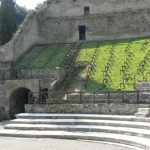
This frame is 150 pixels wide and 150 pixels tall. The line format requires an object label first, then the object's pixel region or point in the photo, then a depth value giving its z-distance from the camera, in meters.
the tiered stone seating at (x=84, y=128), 17.38
